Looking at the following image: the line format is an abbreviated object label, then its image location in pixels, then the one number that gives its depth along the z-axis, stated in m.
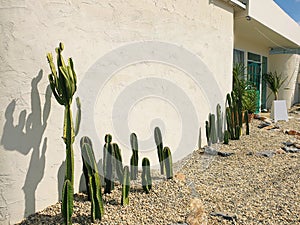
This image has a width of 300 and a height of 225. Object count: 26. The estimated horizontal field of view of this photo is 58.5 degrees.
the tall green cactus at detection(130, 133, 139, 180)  3.80
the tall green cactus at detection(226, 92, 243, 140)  6.87
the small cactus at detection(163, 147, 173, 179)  4.13
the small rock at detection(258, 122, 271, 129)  8.94
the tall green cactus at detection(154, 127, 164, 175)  4.25
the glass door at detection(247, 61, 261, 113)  12.65
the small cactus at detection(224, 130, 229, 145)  6.48
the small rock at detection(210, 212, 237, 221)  3.12
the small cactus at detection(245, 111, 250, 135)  7.45
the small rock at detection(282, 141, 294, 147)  6.74
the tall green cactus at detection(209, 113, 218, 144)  6.24
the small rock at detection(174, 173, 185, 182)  4.30
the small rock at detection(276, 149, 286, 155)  6.02
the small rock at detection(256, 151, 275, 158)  5.68
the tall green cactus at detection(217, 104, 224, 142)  6.62
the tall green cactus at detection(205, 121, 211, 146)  6.12
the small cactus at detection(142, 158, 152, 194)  3.61
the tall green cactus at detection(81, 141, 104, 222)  2.87
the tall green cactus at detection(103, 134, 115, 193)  3.52
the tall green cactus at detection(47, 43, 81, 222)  2.75
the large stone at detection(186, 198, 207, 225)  3.02
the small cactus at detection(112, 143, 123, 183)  3.54
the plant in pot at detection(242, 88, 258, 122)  9.56
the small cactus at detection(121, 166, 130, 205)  3.29
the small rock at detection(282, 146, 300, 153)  6.21
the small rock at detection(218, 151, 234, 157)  5.68
